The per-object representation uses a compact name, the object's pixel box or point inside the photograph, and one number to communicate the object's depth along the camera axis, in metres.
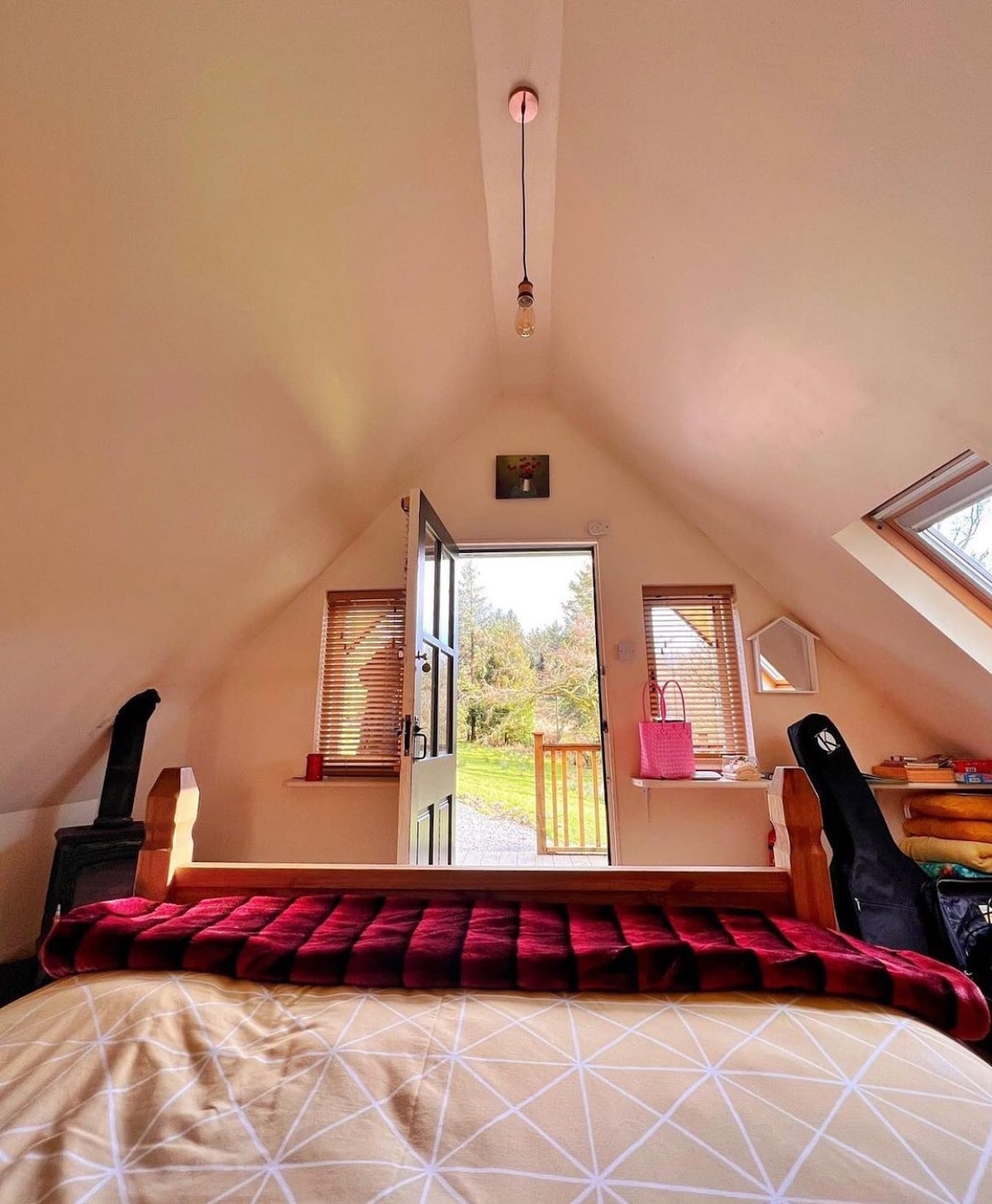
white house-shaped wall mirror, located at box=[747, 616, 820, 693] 3.02
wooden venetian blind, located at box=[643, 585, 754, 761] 3.05
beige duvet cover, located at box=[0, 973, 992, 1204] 0.54
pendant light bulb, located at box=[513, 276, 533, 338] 1.89
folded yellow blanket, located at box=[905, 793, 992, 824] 2.40
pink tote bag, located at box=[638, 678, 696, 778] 2.80
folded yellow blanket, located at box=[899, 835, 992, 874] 2.31
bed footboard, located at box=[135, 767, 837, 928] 1.17
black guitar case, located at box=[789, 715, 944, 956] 1.93
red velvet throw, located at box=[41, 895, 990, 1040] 0.86
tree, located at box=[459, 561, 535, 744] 6.06
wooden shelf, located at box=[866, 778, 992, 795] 2.48
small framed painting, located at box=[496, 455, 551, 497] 3.34
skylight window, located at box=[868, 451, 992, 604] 1.83
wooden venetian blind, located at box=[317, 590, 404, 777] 3.10
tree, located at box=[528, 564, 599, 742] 5.92
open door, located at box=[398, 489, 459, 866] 2.29
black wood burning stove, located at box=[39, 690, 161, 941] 2.20
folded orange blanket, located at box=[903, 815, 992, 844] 2.36
